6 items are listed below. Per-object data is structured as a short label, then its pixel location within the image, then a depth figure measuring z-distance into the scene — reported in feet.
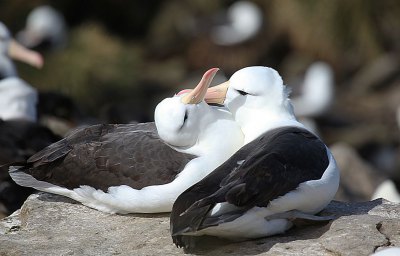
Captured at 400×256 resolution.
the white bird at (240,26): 127.63
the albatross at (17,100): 58.90
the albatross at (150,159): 36.86
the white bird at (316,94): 112.16
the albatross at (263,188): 32.40
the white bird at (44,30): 116.16
